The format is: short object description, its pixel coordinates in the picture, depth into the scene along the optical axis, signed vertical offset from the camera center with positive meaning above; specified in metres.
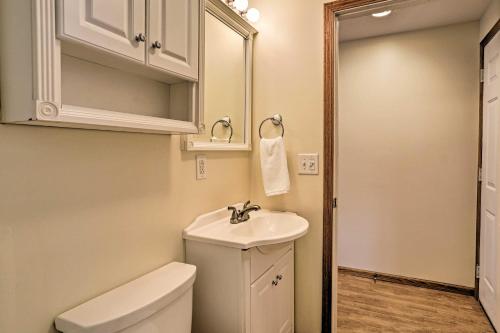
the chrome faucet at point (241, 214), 1.63 -0.30
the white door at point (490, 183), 2.05 -0.17
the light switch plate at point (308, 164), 1.79 -0.03
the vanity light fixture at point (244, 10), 1.71 +0.87
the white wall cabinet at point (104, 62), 0.71 +0.30
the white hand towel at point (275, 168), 1.78 -0.06
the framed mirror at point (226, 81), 1.62 +0.46
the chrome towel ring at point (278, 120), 1.88 +0.24
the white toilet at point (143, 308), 0.87 -0.47
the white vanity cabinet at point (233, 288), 1.29 -0.58
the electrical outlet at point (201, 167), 1.52 -0.04
